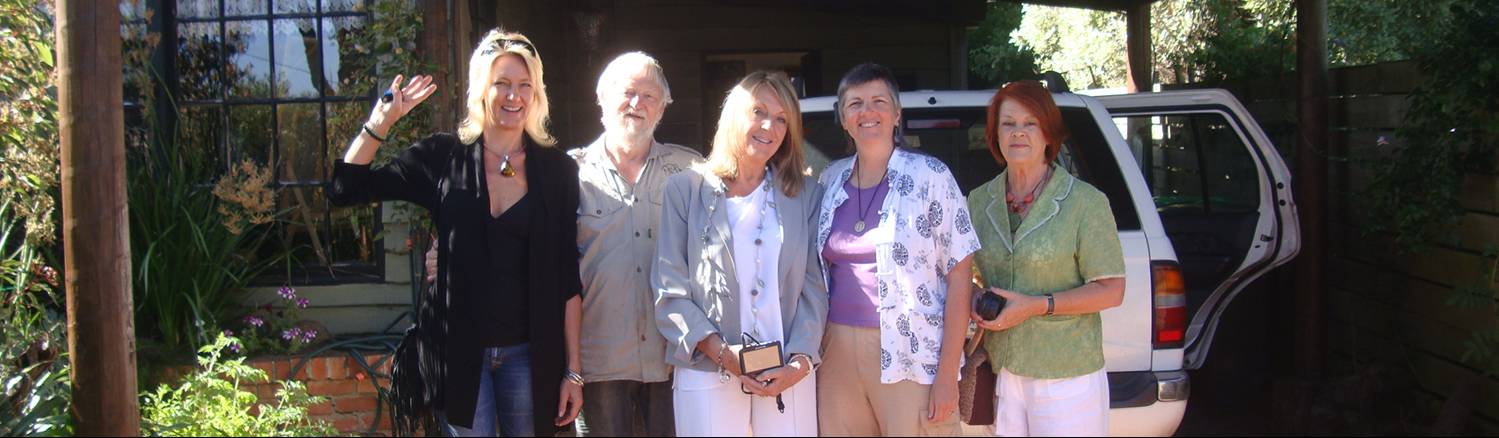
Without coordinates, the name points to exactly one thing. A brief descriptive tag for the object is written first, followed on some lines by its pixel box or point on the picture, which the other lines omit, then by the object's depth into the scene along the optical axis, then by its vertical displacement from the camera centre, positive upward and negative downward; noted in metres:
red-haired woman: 3.26 -0.20
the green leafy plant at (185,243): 4.84 -0.03
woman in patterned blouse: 3.14 -0.17
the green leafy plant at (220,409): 4.16 -0.64
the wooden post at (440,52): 5.21 +0.78
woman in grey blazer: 3.18 -0.15
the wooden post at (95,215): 3.06 +0.06
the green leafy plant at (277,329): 4.98 -0.42
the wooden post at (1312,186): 5.69 +0.09
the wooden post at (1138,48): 7.93 +1.11
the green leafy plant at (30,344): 3.86 -0.39
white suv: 3.90 -0.02
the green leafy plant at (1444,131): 4.56 +0.28
